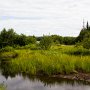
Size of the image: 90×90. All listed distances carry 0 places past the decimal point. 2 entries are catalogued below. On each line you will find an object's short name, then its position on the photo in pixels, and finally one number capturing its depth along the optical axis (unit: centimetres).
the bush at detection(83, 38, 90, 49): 1575
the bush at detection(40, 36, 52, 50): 1864
